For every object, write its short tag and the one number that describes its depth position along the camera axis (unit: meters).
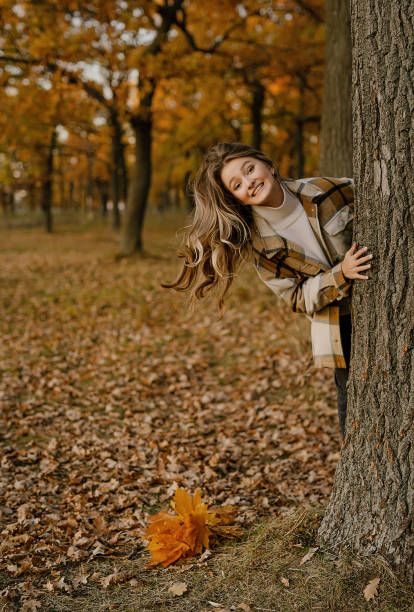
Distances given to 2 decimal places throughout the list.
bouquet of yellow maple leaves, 3.25
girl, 3.18
